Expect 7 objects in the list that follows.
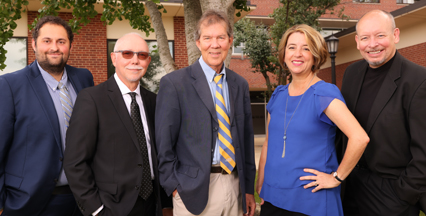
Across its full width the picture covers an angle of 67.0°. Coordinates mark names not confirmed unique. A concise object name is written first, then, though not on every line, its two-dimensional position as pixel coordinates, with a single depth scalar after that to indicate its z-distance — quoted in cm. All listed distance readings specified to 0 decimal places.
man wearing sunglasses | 245
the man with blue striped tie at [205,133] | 248
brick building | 1127
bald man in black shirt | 243
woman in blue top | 239
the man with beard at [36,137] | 258
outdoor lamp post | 1049
